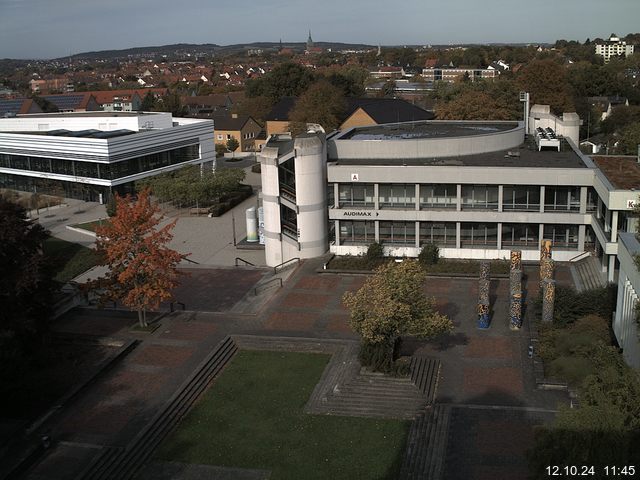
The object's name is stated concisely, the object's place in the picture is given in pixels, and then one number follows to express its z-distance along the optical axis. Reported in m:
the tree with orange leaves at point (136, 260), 29.55
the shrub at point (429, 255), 39.59
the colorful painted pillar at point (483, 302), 30.30
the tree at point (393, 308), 25.31
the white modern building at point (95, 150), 62.72
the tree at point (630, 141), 59.25
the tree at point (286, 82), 108.75
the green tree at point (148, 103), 123.31
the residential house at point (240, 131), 93.81
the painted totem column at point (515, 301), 29.89
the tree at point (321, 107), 79.25
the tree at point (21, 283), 25.34
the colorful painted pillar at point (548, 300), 29.39
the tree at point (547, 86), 81.06
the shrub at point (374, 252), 40.00
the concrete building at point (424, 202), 39.44
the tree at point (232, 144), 90.19
